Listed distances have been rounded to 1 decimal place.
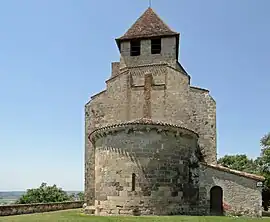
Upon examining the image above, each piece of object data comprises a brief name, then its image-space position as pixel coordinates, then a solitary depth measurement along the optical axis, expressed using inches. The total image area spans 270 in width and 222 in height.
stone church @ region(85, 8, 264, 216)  690.8
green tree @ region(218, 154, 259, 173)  1465.3
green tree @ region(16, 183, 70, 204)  1702.8
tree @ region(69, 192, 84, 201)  2215.2
